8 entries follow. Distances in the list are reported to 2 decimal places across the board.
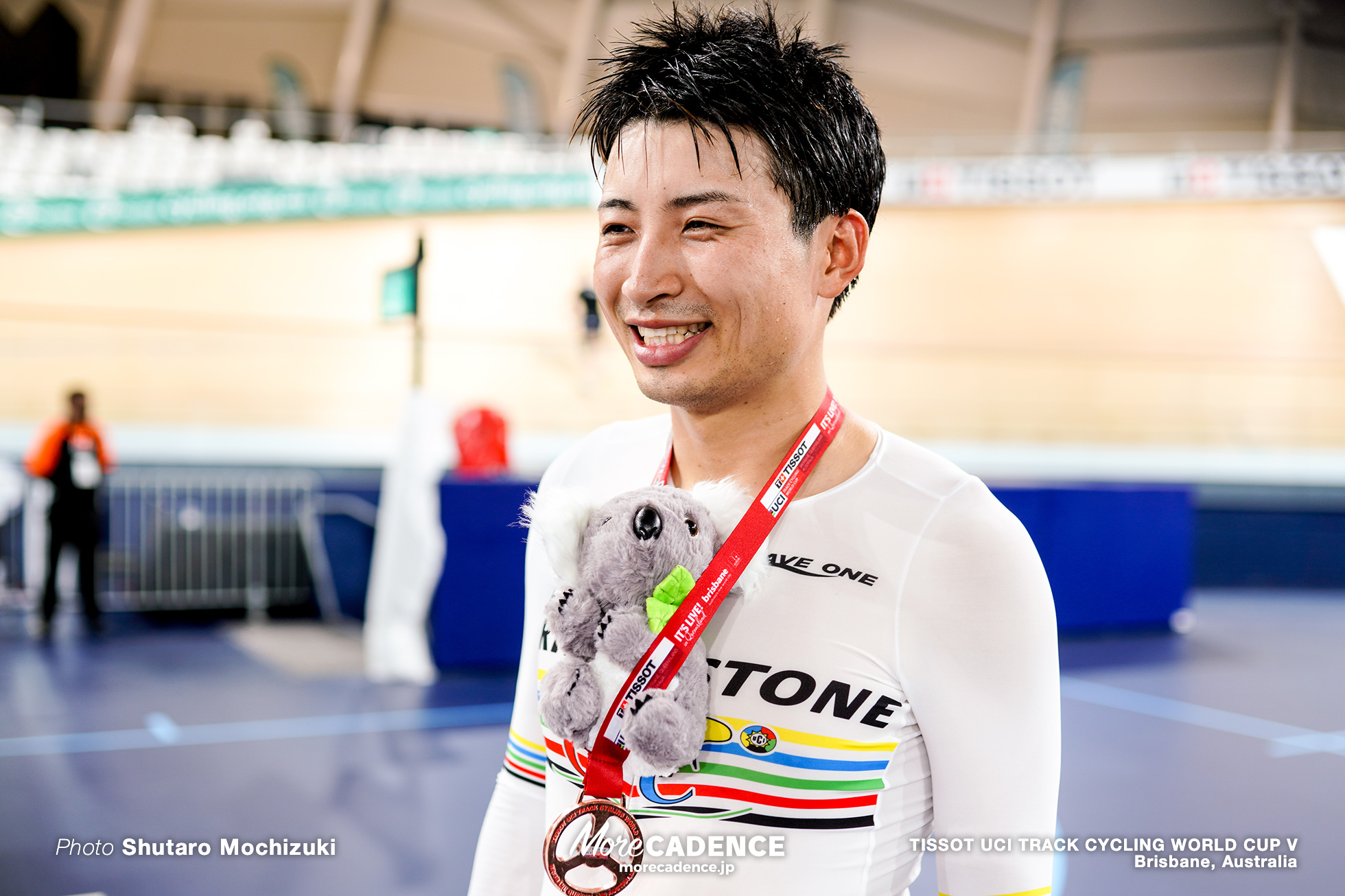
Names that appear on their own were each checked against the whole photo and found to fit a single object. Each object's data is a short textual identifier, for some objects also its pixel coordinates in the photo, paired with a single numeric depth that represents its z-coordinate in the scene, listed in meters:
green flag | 5.36
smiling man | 1.04
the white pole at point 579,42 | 20.44
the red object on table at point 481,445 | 6.41
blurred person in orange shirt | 6.91
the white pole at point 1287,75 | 17.05
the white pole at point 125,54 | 19.48
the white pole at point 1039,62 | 18.45
